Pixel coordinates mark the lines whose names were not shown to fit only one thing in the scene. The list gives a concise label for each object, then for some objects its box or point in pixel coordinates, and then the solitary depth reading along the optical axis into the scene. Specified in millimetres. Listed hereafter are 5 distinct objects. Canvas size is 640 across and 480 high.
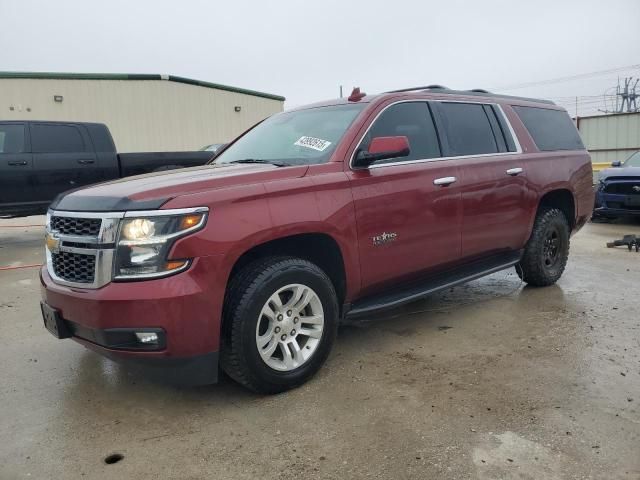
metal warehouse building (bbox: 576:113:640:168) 18219
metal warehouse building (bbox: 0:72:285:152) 18016
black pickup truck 8297
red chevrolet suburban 2668
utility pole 48875
